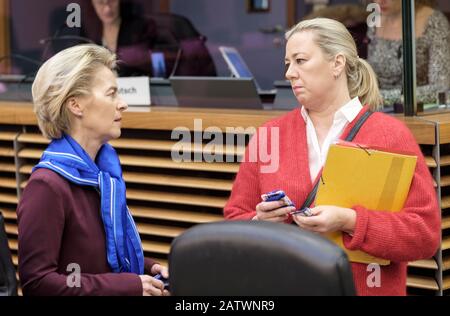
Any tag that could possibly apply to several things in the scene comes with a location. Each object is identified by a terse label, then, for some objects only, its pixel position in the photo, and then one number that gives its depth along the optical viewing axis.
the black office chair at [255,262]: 3.42
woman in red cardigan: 4.80
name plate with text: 9.67
